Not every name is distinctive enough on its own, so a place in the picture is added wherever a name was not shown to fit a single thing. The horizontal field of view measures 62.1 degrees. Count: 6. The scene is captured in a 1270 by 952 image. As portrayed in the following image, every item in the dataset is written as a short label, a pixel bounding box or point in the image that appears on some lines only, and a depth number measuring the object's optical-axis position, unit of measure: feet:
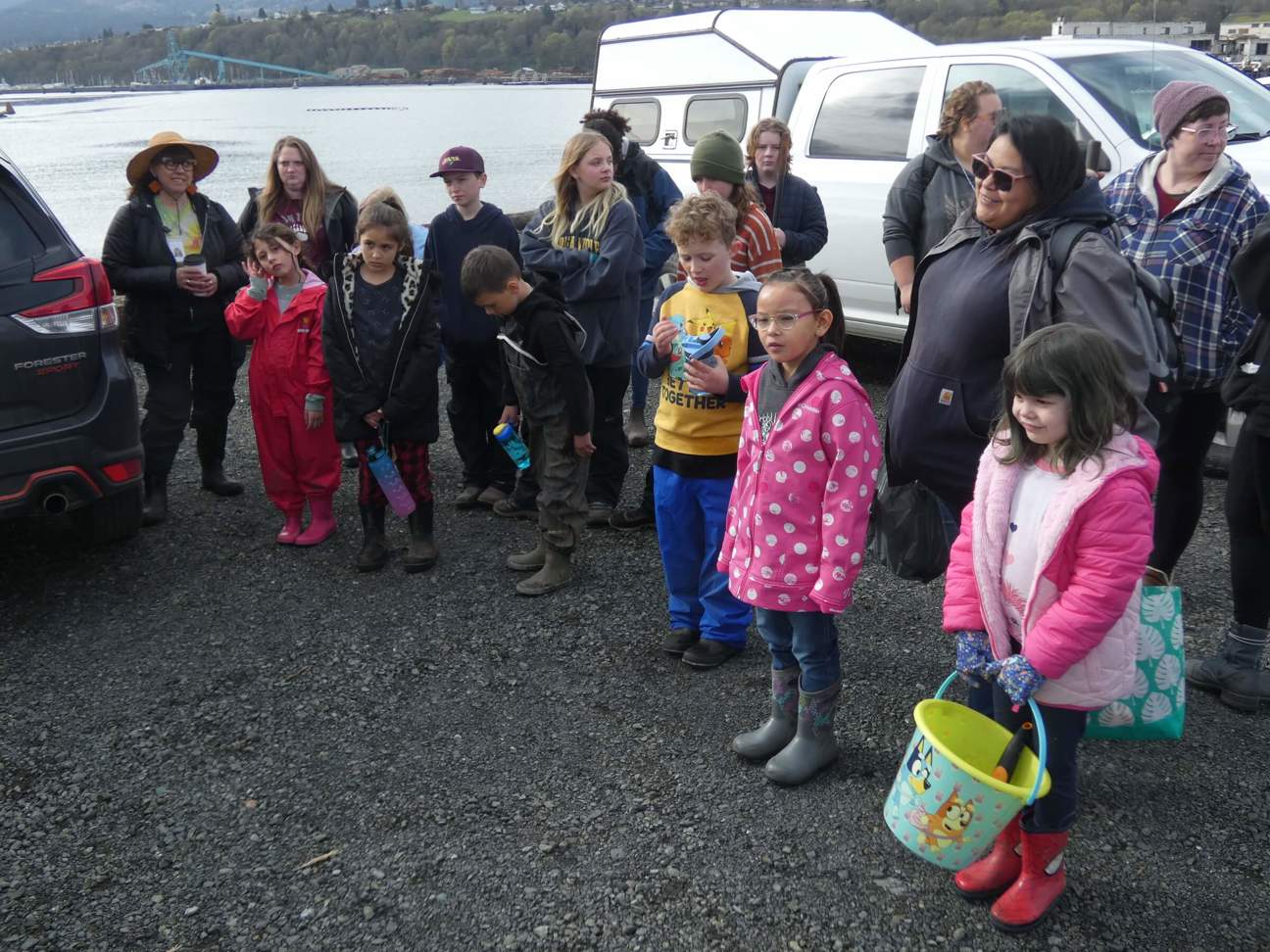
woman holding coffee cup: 15.90
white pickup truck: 18.79
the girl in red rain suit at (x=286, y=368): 14.75
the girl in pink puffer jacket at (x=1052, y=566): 7.14
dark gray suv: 12.58
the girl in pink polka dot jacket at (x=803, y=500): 9.02
